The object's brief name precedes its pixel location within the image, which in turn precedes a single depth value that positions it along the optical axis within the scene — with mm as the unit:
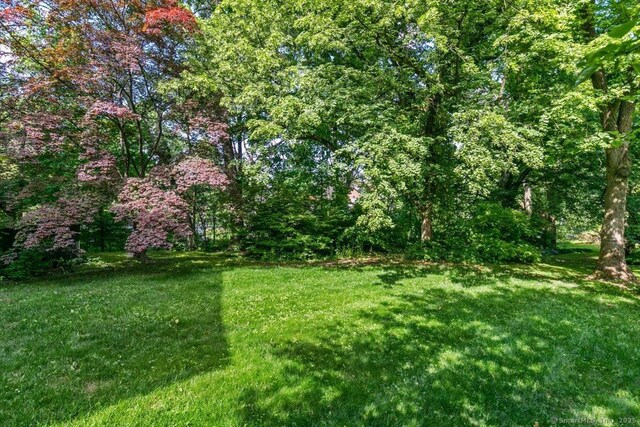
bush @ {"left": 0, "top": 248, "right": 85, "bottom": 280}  8180
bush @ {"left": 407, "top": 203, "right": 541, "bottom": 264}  10719
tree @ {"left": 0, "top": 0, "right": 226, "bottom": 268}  7766
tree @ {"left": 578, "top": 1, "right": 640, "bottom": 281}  8125
